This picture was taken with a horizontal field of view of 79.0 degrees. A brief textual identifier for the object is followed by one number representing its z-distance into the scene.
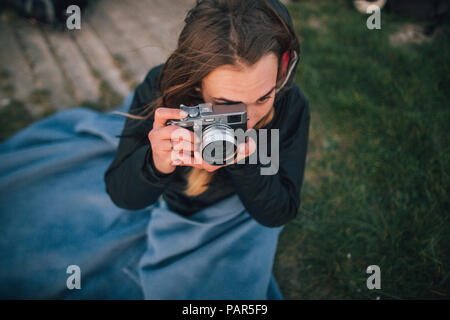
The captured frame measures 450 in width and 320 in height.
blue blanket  1.37
